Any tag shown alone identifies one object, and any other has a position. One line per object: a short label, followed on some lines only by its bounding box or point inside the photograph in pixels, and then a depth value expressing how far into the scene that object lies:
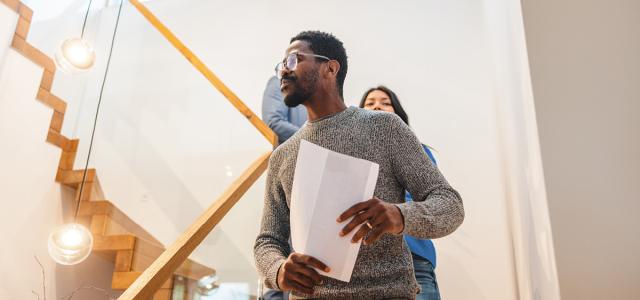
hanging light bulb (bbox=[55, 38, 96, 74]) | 2.69
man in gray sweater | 0.91
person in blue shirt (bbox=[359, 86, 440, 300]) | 1.57
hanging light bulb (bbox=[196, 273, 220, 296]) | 1.94
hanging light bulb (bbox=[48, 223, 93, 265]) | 2.49
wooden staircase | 2.35
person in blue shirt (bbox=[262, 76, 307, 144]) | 2.46
